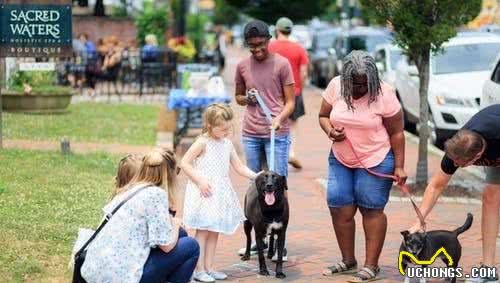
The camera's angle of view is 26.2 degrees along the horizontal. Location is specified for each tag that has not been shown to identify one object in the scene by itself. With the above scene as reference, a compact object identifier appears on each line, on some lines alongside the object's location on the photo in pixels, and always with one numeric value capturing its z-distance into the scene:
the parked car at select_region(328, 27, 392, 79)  29.08
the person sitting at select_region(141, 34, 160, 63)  27.09
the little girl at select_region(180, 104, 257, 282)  7.91
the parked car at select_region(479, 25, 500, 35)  21.65
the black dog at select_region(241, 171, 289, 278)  7.84
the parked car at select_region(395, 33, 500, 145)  15.41
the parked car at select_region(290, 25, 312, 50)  48.00
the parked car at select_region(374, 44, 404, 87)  21.33
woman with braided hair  7.86
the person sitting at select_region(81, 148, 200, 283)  6.60
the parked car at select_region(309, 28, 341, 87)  31.69
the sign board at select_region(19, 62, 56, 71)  17.44
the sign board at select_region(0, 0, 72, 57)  14.84
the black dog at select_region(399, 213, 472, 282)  7.43
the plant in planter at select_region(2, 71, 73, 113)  19.00
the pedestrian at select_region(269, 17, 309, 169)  13.41
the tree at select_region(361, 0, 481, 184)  12.08
